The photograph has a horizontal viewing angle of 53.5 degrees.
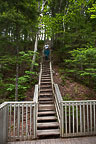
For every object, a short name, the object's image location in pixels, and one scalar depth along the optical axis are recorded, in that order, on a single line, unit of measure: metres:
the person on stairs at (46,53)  11.59
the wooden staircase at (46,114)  3.60
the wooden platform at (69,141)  3.21
